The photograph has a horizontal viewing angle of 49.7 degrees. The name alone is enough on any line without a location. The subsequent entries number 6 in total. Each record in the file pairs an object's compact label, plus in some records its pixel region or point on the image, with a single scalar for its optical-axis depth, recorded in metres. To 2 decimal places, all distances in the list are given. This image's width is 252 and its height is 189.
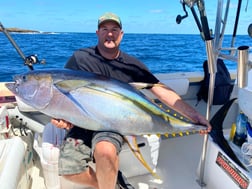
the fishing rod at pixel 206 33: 1.40
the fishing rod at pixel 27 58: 2.18
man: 1.52
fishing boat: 1.46
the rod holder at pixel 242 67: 1.24
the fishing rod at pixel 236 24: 2.20
